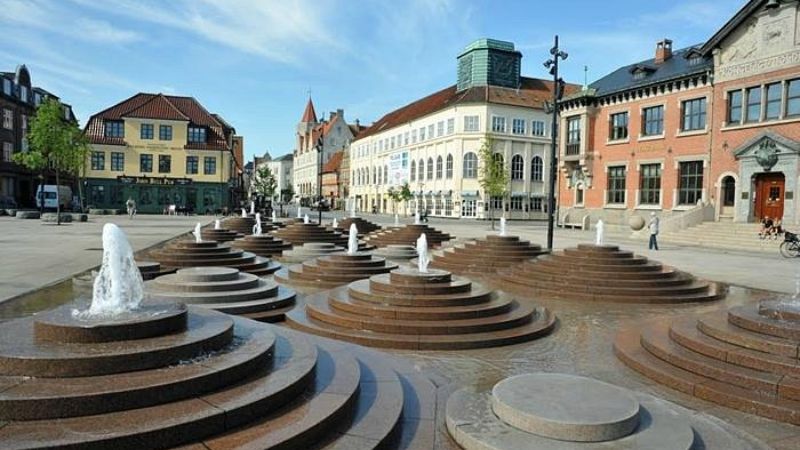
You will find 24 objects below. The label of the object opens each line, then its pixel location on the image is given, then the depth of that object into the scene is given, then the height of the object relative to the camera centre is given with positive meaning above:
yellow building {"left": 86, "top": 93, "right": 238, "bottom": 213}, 63.03 +4.31
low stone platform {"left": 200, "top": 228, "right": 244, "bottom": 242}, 24.74 -1.66
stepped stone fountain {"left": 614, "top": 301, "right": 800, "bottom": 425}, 6.51 -1.97
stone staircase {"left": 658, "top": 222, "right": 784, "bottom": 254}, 28.68 -1.46
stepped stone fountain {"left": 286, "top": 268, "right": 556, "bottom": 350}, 9.20 -2.00
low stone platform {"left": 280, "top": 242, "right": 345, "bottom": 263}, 20.23 -1.90
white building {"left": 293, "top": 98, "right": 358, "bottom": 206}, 129.20 +13.64
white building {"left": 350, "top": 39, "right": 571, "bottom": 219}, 68.69 +8.69
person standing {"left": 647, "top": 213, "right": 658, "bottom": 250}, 26.78 -0.99
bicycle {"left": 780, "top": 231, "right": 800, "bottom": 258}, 24.30 -1.37
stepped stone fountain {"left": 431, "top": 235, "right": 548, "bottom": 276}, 18.19 -1.71
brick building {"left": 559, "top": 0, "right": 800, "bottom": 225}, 31.72 +5.41
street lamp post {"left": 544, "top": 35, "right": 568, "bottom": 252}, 22.52 +3.77
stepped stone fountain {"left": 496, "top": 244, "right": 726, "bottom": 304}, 13.70 -1.84
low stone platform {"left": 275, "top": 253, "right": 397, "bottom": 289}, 14.69 -1.89
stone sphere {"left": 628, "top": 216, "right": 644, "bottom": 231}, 37.62 -0.93
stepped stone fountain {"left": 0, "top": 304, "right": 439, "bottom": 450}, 4.21 -1.71
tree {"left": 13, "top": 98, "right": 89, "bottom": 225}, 42.94 +4.28
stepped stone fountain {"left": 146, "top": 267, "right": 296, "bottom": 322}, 10.71 -1.91
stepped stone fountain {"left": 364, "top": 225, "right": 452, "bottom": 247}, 26.09 -1.62
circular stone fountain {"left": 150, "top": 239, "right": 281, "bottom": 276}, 15.90 -1.74
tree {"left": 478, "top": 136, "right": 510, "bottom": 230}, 52.56 +3.00
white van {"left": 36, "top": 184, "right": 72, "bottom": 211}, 57.41 -0.46
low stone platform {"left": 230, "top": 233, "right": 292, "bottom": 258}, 21.70 -1.82
